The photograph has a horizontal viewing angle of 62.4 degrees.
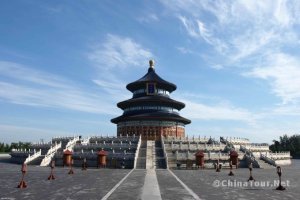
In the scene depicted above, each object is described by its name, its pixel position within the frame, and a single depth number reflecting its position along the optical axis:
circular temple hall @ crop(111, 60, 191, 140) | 47.38
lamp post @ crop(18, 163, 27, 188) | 13.67
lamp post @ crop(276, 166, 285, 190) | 13.56
